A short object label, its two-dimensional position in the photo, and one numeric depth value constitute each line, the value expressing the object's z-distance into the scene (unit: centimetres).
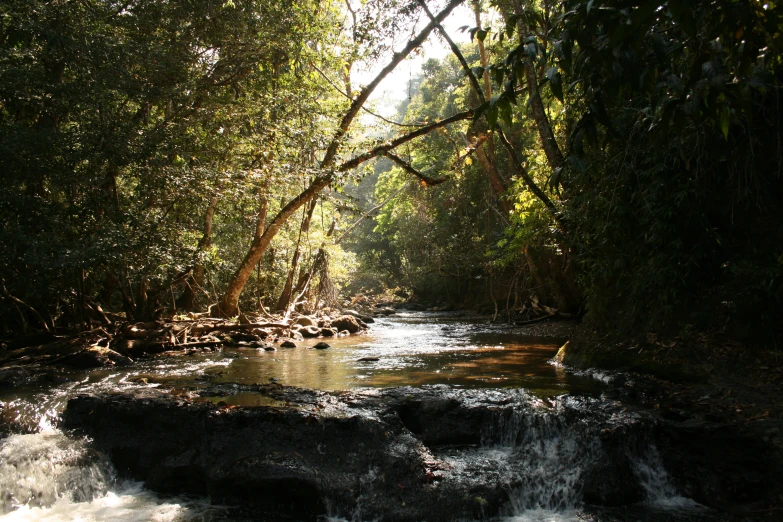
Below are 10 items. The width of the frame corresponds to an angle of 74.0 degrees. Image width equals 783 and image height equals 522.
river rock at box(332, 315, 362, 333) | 1650
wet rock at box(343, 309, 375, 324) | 2035
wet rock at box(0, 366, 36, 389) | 761
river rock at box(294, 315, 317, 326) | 1577
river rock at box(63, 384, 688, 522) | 471
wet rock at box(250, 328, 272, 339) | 1300
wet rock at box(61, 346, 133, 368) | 916
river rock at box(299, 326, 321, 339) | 1477
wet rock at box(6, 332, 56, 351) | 1005
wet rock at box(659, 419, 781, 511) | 454
